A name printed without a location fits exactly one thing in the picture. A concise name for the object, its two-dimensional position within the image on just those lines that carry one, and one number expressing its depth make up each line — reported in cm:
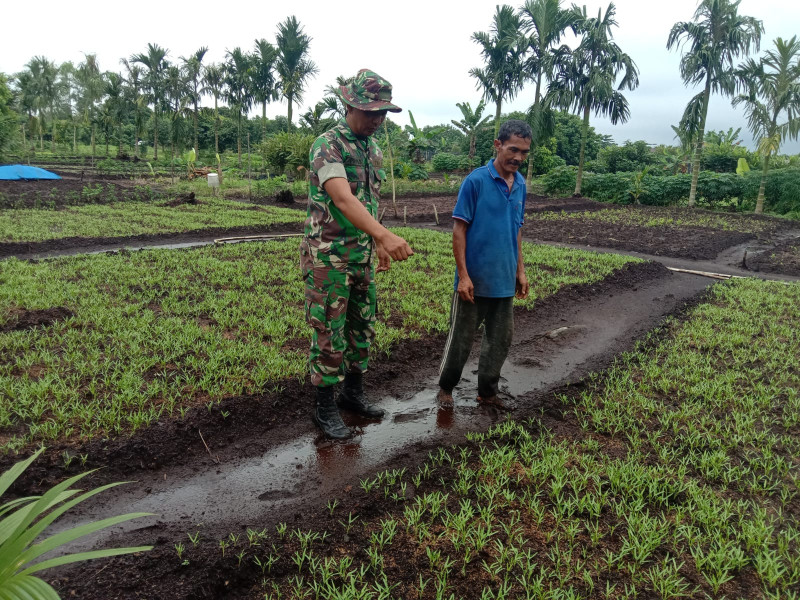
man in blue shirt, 336
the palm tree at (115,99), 3478
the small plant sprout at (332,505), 260
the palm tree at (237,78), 2698
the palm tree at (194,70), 2495
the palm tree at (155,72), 3306
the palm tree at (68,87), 4828
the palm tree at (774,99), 1876
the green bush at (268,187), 2053
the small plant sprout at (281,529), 240
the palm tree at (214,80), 2478
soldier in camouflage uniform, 284
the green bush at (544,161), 3249
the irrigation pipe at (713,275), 900
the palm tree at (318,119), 2439
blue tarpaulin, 2003
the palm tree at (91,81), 3925
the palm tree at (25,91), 4169
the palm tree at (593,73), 2325
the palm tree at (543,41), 2405
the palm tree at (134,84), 3441
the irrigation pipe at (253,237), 1008
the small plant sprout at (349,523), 246
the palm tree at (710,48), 2019
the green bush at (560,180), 2483
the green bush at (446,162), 3633
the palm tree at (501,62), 2623
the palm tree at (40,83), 4194
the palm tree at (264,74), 2817
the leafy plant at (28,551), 114
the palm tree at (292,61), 2772
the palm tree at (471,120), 3101
